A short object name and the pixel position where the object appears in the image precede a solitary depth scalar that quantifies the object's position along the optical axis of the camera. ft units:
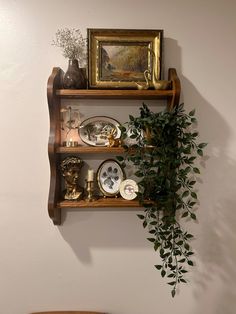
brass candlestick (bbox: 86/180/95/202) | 4.20
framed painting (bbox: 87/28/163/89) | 4.16
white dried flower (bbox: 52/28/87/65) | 4.25
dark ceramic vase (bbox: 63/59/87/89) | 4.06
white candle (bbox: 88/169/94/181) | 4.22
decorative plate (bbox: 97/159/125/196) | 4.36
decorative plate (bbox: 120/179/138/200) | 4.19
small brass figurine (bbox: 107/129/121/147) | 4.15
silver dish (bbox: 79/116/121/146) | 4.34
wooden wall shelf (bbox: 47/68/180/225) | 3.95
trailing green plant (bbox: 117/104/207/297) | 3.78
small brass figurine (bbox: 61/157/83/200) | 4.21
